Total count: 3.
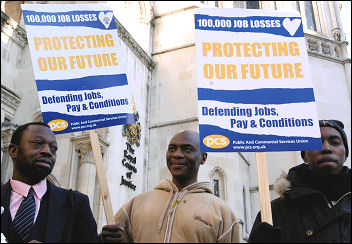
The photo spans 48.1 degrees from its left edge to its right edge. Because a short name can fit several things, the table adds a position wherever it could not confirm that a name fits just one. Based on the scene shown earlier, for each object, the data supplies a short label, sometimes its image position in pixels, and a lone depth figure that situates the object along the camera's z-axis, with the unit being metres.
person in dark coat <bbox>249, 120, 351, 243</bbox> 2.49
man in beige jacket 2.54
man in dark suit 2.49
